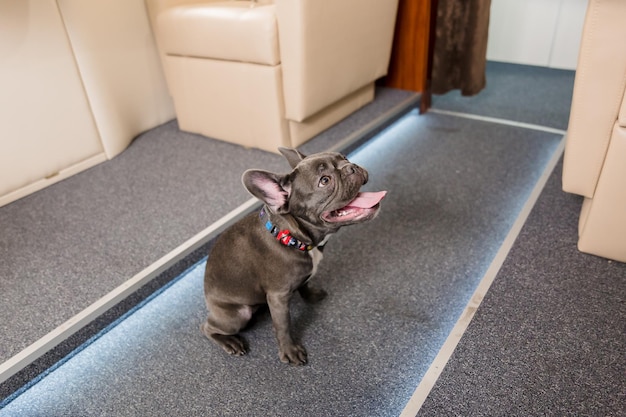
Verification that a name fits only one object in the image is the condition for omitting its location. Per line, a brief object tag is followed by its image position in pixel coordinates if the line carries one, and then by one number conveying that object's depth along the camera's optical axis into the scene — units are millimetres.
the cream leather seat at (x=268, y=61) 1712
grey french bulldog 953
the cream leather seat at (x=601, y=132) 1085
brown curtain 2176
